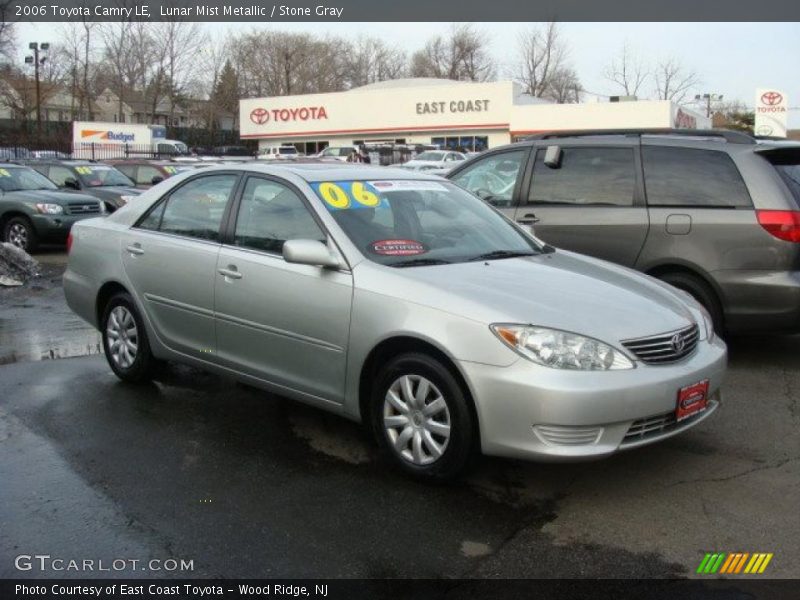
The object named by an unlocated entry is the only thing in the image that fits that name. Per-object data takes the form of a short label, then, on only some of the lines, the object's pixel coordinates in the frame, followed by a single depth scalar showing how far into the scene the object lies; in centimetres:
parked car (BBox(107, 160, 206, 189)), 1808
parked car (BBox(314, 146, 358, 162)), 3955
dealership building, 4428
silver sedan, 362
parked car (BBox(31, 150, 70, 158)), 3653
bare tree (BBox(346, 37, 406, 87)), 9144
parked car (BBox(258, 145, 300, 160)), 4870
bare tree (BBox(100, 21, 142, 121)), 6650
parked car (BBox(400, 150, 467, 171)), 3531
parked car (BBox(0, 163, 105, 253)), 1347
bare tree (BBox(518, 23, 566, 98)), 7366
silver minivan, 584
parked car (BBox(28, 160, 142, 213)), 1559
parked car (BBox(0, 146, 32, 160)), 3616
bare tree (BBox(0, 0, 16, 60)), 3362
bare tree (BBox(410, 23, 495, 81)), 8362
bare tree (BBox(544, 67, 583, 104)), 7738
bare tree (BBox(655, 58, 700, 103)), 6919
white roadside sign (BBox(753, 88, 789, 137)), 2517
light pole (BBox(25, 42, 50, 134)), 4811
